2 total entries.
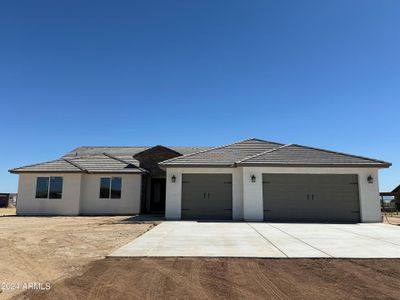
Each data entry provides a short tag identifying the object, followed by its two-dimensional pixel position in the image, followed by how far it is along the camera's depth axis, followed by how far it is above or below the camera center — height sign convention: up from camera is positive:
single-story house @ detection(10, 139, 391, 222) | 15.72 +0.36
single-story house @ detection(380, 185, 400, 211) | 25.80 -0.01
